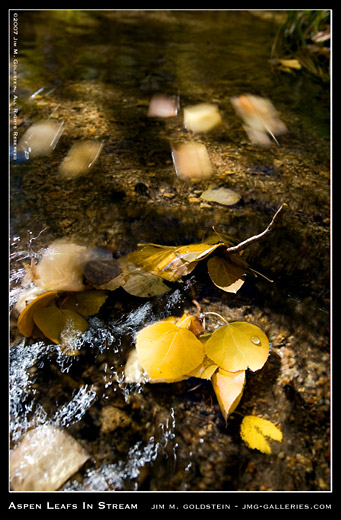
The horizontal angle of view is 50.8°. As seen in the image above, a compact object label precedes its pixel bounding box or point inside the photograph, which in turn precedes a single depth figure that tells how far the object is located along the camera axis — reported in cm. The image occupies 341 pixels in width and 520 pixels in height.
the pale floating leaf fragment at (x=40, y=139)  137
